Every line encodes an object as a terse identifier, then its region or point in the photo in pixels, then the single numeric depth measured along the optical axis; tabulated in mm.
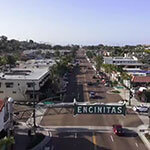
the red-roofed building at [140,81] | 46261
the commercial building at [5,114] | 22320
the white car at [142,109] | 33330
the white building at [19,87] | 39239
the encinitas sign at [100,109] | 18910
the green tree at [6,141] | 15838
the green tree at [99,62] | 75585
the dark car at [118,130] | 24913
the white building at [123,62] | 73192
